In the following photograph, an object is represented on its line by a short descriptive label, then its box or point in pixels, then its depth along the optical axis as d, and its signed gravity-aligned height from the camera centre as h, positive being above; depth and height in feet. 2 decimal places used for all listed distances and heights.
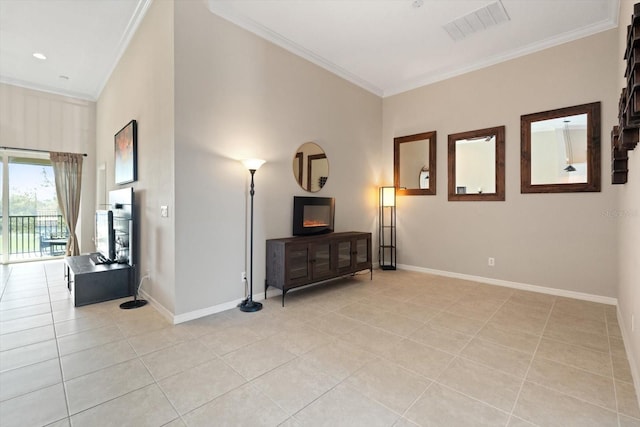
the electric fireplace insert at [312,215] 12.82 -0.14
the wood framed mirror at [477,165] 13.70 +2.35
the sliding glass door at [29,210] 17.95 +0.12
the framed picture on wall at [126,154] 12.00 +2.62
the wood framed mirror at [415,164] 15.99 +2.78
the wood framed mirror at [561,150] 11.40 +2.57
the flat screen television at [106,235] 12.30 -1.05
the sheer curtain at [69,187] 18.83 +1.63
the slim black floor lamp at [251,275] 10.34 -2.32
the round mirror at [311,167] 13.05 +2.12
